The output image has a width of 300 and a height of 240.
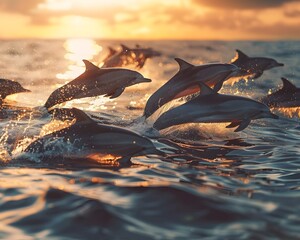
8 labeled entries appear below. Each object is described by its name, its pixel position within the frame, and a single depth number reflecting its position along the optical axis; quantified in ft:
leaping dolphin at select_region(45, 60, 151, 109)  39.35
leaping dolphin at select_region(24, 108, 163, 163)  26.91
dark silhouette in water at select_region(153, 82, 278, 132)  32.73
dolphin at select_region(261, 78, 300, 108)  47.91
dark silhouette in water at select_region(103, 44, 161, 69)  67.56
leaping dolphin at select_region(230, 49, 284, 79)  55.16
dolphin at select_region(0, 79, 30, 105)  51.42
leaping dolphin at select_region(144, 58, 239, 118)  36.65
